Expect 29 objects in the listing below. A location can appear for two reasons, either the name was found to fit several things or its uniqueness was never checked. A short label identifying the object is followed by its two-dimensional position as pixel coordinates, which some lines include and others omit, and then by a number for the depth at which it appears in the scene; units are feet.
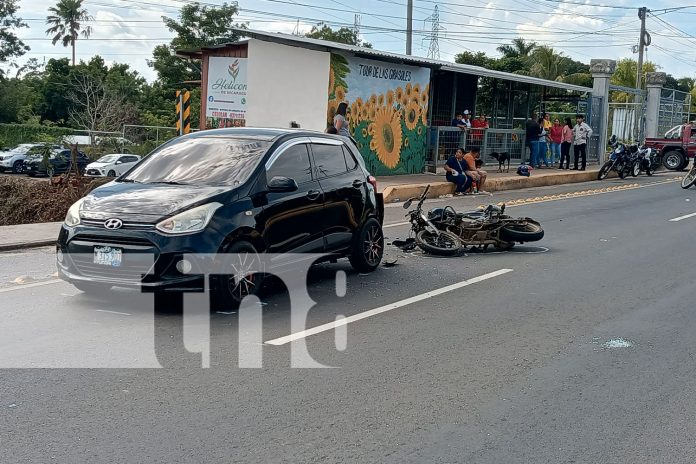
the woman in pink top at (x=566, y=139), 91.15
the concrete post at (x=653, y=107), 122.72
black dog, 84.07
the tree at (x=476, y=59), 192.13
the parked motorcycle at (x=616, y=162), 90.33
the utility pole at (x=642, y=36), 154.61
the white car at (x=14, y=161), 123.75
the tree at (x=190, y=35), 181.78
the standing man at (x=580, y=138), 89.40
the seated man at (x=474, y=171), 67.62
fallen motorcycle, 36.06
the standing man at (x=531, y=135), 90.22
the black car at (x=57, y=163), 94.79
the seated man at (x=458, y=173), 65.72
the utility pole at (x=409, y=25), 118.32
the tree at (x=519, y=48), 214.69
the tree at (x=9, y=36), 202.59
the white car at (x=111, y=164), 105.70
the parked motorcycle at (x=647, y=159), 96.37
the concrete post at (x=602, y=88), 104.68
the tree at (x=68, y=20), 262.06
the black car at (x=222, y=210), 23.61
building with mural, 67.46
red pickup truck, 107.55
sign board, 72.33
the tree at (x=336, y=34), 211.00
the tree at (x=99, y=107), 156.56
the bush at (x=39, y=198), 51.80
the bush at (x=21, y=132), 164.22
